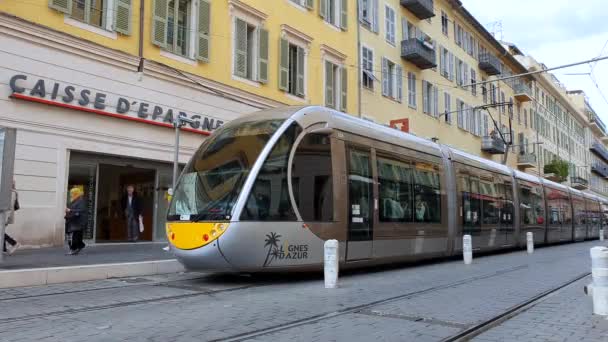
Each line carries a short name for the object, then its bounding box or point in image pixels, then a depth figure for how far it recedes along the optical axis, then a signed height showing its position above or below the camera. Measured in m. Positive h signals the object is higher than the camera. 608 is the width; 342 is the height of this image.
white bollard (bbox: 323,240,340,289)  8.77 -0.58
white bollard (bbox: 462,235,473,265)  13.76 -0.52
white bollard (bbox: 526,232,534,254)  18.67 -0.42
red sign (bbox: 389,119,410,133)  26.11 +5.02
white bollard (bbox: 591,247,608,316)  6.58 -0.64
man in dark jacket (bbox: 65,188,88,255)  11.59 +0.10
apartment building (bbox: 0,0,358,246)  13.06 +3.94
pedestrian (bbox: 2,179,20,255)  11.30 +0.12
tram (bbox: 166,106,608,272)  8.62 +0.56
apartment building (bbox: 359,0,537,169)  27.00 +9.17
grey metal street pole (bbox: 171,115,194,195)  12.87 +2.45
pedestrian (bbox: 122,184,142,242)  16.05 +0.43
